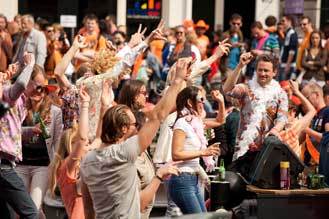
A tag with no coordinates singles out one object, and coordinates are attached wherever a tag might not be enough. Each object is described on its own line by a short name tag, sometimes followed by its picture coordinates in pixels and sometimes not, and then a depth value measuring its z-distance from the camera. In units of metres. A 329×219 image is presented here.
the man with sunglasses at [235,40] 34.62
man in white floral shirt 17.64
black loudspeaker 14.94
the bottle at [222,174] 14.95
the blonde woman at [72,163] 14.52
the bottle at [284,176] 14.82
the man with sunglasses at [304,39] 32.99
